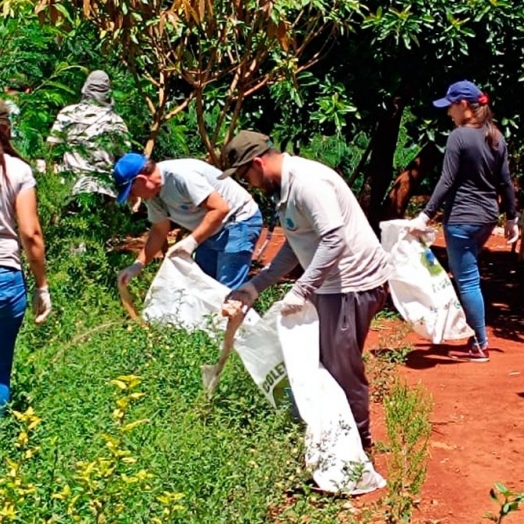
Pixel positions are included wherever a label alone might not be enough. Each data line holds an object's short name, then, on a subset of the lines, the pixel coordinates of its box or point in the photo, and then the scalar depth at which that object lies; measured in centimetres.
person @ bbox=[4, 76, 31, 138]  723
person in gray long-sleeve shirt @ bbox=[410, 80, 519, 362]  634
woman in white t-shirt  448
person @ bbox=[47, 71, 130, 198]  735
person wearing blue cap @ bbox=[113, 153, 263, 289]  553
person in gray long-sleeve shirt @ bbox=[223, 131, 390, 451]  438
